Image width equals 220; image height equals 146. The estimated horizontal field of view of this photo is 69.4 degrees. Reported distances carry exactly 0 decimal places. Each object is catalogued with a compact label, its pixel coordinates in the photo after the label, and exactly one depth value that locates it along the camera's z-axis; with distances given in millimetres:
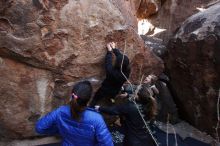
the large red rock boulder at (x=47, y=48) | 2059
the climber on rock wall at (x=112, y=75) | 2135
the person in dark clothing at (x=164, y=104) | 2774
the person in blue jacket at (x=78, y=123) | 1393
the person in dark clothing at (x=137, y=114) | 1803
